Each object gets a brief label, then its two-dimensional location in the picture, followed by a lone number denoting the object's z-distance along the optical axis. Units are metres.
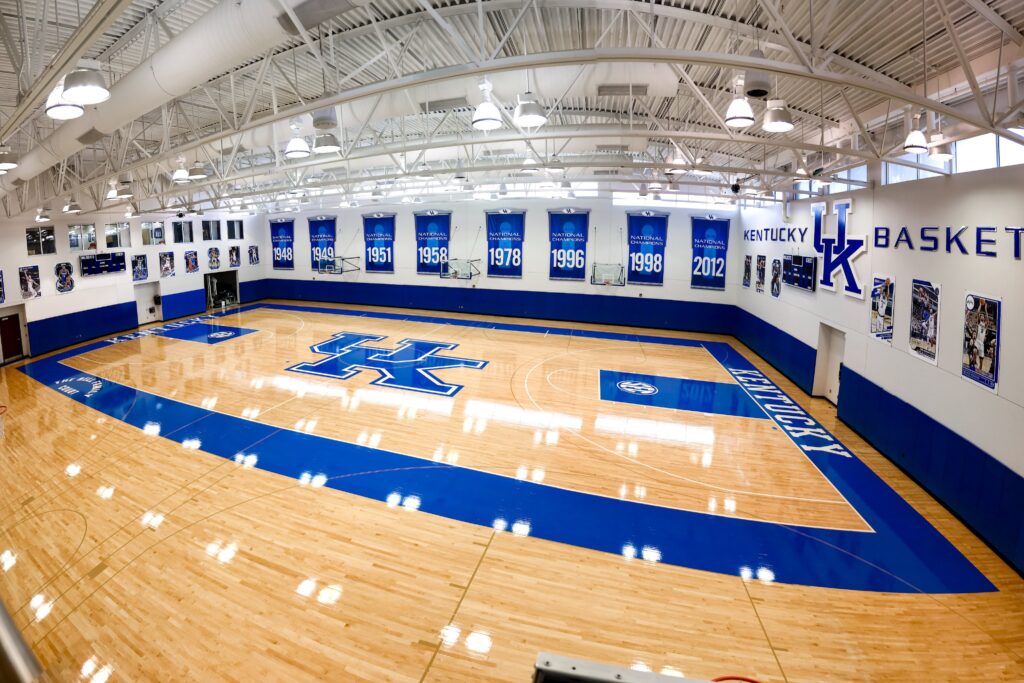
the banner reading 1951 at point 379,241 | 27.48
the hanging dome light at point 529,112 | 6.74
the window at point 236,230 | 28.31
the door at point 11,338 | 17.98
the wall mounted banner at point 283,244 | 29.97
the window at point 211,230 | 26.55
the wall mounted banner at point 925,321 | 9.25
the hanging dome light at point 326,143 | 9.07
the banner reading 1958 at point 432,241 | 26.08
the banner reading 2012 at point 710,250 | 22.02
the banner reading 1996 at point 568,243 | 23.72
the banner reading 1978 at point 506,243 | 24.69
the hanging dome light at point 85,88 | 5.17
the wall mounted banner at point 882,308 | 10.73
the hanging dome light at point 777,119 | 6.88
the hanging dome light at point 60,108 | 5.48
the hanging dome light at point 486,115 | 6.96
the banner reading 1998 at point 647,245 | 22.80
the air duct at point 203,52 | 5.30
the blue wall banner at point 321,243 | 28.89
